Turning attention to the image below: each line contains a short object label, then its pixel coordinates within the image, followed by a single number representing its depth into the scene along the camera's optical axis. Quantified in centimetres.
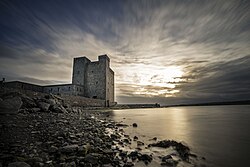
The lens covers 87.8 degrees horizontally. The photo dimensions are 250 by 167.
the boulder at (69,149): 309
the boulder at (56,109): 953
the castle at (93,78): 3806
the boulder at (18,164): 206
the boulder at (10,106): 584
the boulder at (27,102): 845
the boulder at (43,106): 881
